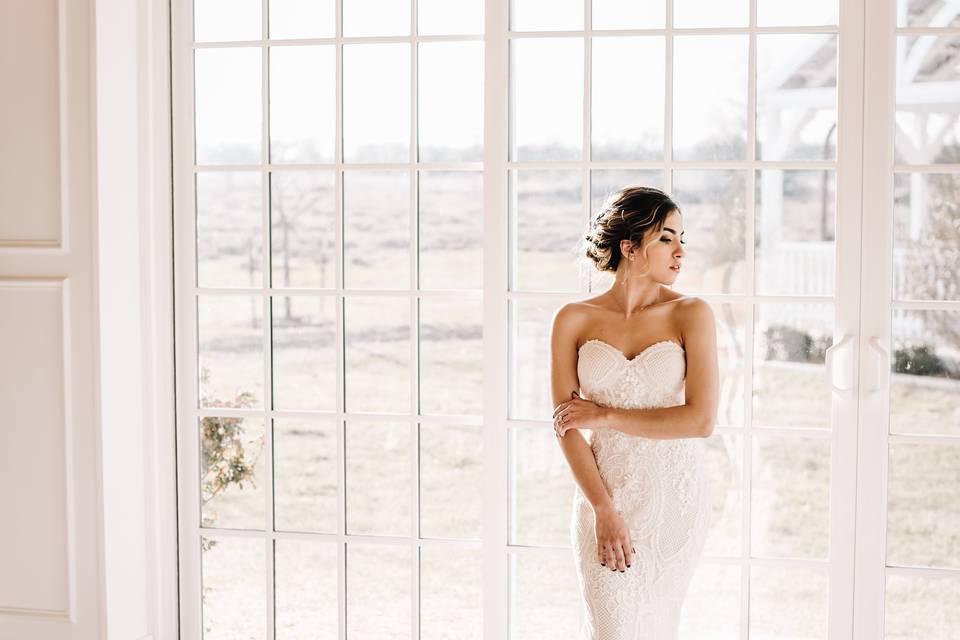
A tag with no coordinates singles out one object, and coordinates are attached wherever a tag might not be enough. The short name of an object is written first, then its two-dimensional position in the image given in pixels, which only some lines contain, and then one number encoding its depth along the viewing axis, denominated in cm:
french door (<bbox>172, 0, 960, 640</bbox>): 300
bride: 256
